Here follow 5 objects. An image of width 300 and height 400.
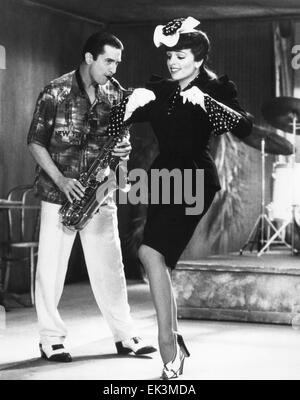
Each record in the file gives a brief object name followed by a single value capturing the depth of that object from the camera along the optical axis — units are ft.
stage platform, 26.19
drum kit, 34.44
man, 19.96
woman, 16.82
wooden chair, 30.38
